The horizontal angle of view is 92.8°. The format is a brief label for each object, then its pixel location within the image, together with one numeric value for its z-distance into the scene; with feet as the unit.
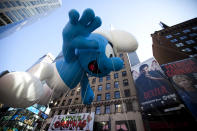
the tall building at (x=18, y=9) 84.17
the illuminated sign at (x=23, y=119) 51.47
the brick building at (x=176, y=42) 62.59
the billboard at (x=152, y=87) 33.27
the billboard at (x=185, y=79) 29.41
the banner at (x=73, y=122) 37.77
